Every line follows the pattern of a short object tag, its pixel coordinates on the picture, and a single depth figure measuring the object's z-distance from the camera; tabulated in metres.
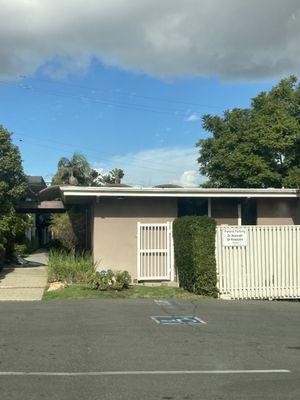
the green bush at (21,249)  32.69
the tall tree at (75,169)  52.56
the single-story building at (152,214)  17.83
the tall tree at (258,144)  31.36
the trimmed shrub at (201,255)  15.13
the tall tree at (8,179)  24.73
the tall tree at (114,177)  71.28
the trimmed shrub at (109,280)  15.47
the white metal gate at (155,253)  17.78
